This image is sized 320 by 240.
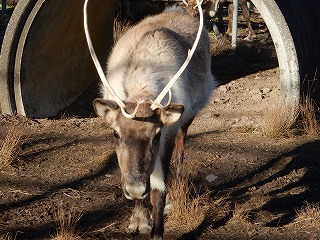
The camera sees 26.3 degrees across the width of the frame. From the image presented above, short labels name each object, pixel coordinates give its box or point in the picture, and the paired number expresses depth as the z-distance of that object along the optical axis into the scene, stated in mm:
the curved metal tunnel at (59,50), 7367
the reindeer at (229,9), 12094
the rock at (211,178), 6352
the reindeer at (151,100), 4348
